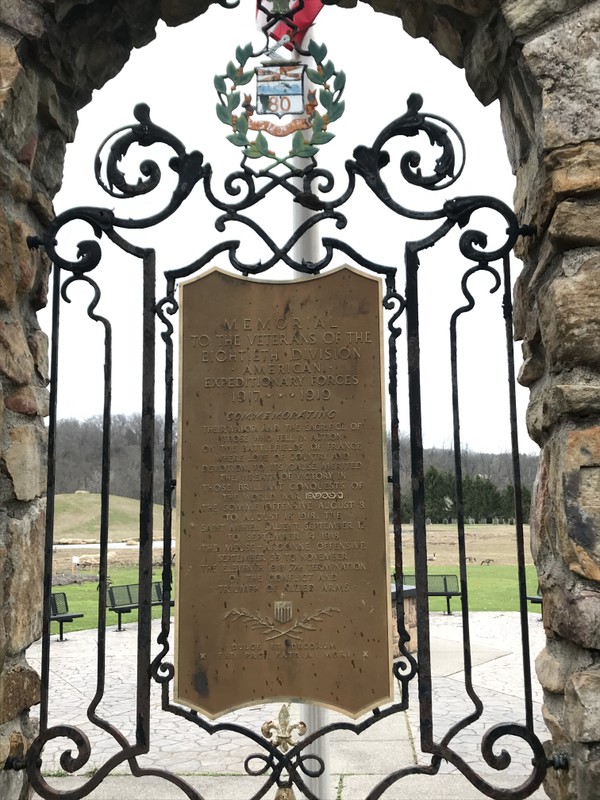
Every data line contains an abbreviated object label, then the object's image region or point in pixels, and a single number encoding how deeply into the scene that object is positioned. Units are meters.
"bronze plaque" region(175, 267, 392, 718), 2.59
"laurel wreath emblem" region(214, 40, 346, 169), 2.78
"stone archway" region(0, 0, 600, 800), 2.25
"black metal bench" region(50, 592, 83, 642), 8.27
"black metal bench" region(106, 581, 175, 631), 9.19
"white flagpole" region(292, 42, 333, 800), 3.50
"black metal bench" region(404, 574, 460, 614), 11.02
